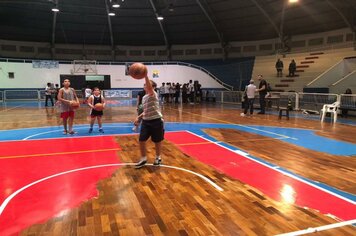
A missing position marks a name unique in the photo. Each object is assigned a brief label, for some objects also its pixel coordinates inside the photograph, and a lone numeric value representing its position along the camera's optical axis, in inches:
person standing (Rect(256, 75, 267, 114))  565.6
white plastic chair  490.2
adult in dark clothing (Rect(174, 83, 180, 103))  954.1
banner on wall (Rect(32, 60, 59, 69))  1091.2
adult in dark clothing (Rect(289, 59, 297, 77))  904.3
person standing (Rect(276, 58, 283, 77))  933.2
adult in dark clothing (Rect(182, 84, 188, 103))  941.8
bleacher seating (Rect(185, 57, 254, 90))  1099.3
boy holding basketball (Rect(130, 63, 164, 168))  218.1
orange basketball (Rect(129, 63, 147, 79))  188.9
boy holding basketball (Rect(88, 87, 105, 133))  381.4
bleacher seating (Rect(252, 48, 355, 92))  879.4
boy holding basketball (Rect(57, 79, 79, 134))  354.9
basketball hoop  1143.0
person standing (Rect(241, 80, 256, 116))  569.0
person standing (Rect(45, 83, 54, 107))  812.6
